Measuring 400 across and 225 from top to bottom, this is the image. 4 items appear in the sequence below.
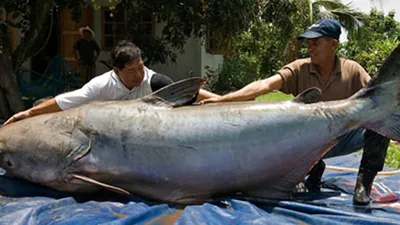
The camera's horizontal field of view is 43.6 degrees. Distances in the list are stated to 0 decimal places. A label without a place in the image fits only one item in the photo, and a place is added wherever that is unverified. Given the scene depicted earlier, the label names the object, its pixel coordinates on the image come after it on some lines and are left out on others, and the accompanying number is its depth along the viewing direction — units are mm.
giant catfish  2930
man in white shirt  3684
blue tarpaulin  2777
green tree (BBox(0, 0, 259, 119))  7164
